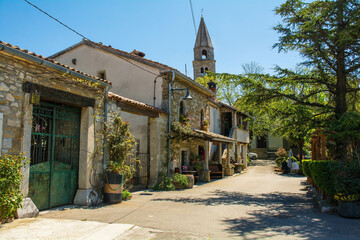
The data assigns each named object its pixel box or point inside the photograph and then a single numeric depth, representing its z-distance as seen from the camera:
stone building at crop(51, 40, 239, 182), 13.26
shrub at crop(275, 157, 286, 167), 28.23
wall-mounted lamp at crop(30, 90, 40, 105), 6.78
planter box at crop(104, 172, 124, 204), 8.76
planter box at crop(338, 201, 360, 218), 7.01
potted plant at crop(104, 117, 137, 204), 8.80
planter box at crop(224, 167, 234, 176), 21.44
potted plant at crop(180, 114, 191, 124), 15.23
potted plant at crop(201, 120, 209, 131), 18.73
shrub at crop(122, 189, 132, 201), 9.48
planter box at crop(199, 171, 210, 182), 17.17
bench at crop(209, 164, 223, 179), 19.45
